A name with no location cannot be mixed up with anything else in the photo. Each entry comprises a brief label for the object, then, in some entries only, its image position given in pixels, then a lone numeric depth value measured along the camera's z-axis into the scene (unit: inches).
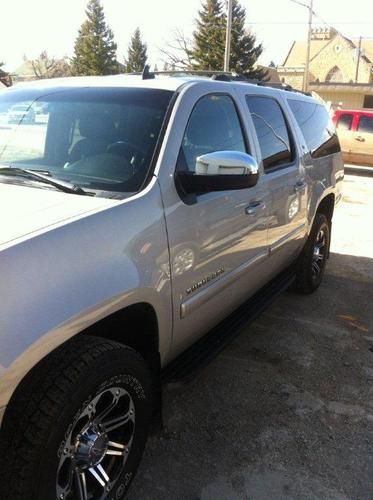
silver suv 70.1
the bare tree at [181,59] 2042.3
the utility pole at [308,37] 1182.3
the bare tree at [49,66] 2869.1
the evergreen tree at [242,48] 1987.0
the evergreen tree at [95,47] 2559.1
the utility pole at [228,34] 941.7
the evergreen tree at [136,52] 2864.2
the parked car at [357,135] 615.8
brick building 2460.6
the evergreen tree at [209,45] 1941.4
